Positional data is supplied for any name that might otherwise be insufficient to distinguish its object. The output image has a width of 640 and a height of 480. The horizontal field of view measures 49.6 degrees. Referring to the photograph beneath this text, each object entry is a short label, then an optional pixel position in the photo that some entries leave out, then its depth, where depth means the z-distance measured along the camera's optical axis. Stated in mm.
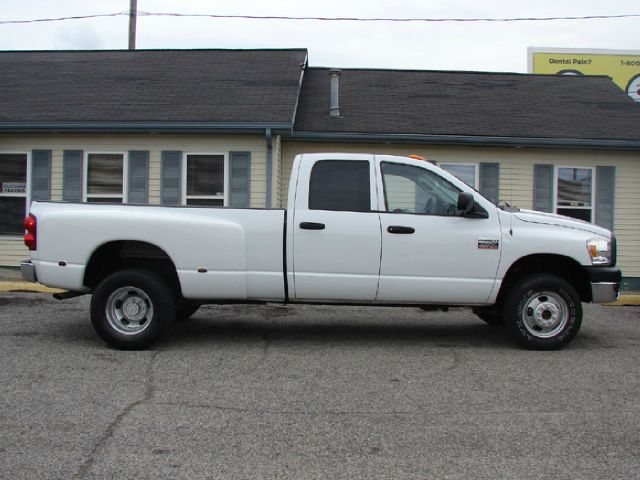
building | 13477
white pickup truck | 6867
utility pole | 21712
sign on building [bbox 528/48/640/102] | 30688
